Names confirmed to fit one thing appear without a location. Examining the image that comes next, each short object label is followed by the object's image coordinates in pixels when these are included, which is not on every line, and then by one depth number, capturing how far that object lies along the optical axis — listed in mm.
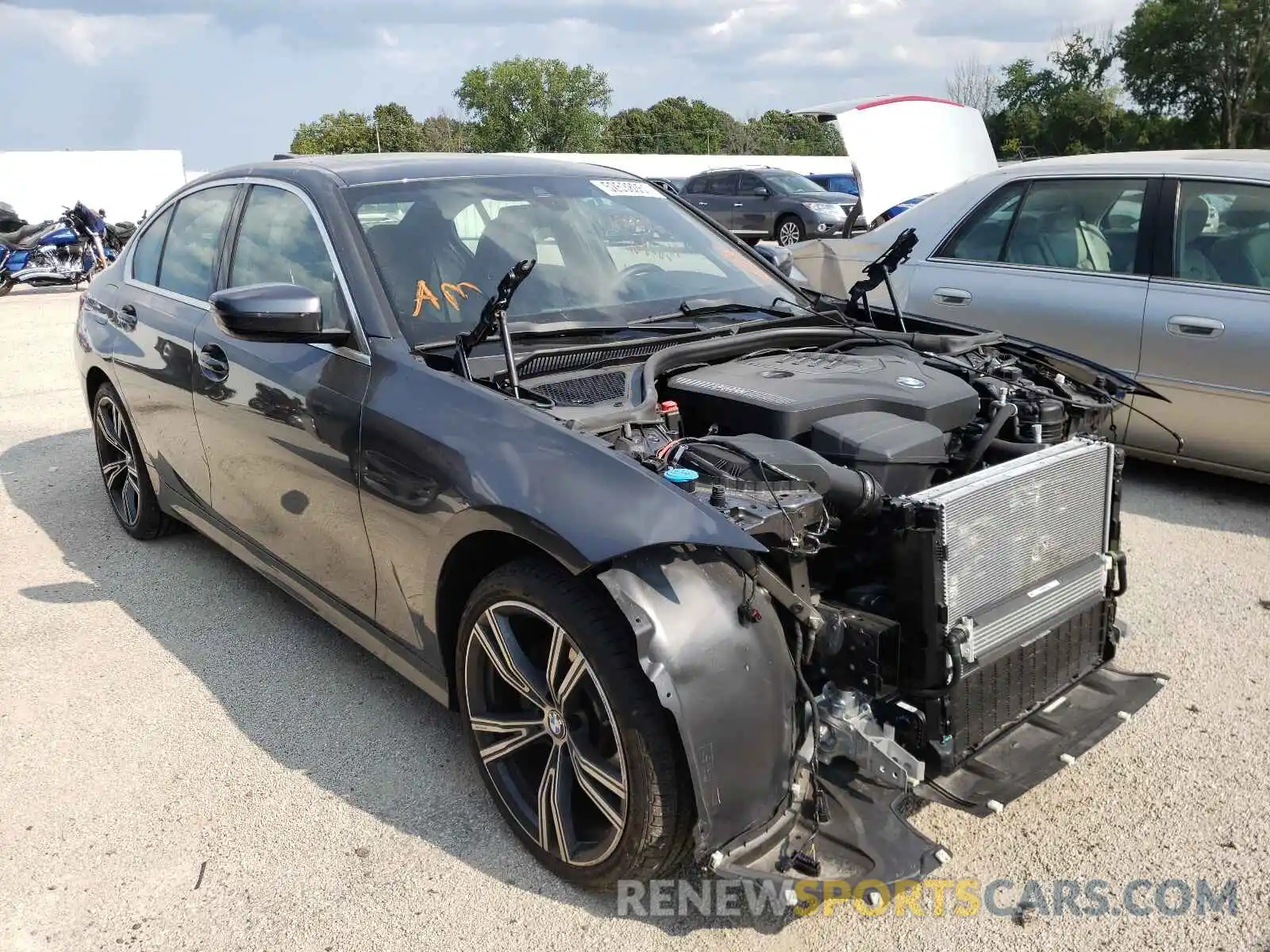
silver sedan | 4949
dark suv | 20094
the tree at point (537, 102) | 68625
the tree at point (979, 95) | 52200
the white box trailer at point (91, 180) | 30000
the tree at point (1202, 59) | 46156
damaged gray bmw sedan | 2301
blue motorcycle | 16969
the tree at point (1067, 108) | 48562
